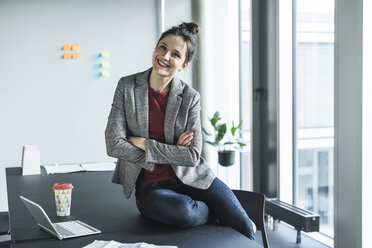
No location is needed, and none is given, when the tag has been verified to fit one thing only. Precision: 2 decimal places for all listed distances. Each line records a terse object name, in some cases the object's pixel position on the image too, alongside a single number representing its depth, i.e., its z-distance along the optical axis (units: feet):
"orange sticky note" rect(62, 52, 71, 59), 17.43
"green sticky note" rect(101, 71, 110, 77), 17.95
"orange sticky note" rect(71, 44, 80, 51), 17.52
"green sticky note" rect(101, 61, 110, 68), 17.97
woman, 6.75
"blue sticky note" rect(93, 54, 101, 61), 17.92
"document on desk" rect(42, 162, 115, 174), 10.08
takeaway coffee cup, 6.56
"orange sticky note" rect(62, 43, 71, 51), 17.40
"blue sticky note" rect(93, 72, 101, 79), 17.92
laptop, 5.68
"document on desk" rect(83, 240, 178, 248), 5.25
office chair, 7.12
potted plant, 13.37
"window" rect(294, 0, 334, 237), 11.05
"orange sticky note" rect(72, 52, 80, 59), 17.54
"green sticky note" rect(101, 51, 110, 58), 17.94
